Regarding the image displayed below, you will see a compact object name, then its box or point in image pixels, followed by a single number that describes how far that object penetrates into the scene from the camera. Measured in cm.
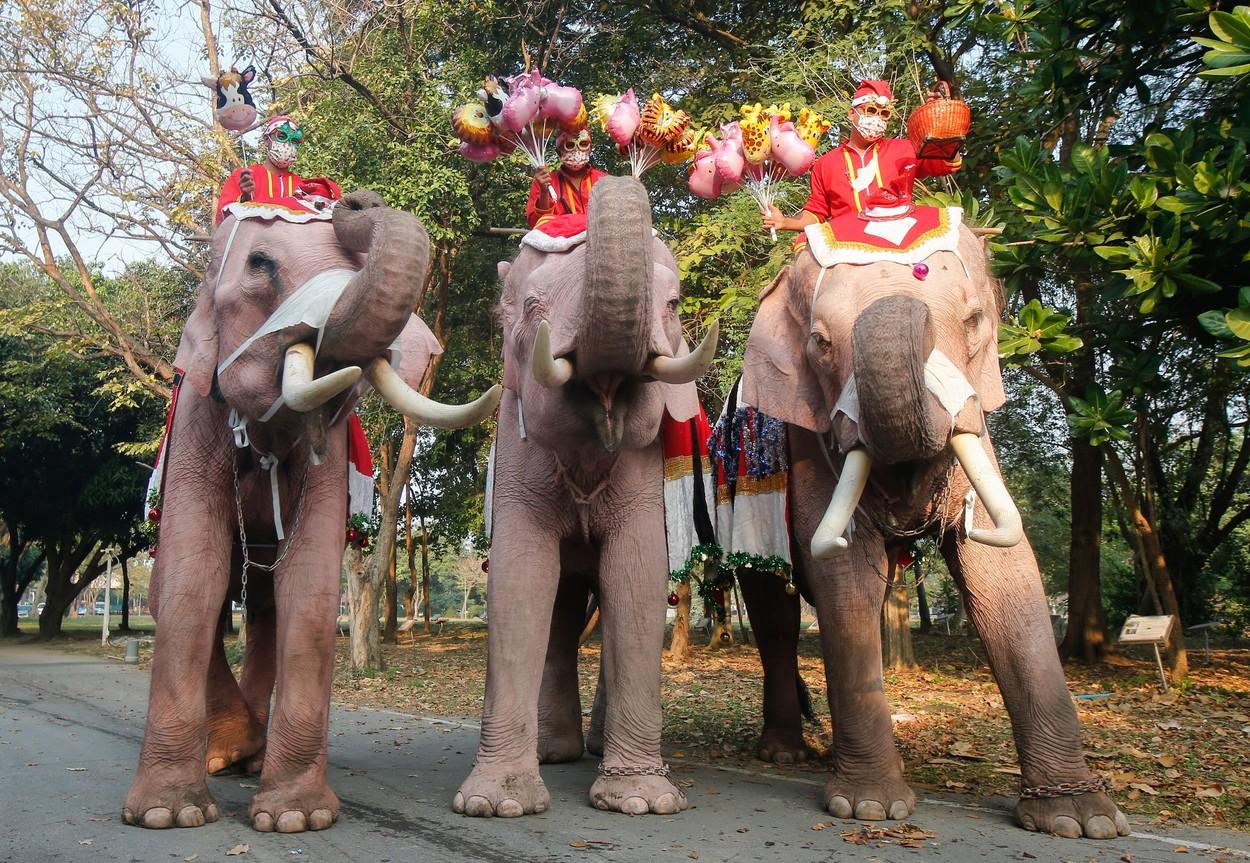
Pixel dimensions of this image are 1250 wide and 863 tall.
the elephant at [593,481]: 500
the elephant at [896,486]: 484
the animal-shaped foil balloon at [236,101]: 707
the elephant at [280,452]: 508
